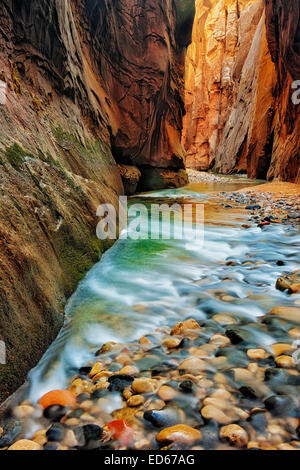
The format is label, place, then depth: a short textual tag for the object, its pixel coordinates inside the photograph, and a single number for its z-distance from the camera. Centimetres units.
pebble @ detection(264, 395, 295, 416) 119
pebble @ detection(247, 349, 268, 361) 160
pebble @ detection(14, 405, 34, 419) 128
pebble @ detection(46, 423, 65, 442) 114
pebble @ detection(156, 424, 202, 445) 109
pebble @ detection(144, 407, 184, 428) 119
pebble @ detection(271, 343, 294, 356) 163
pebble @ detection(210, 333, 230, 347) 176
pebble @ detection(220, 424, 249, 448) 106
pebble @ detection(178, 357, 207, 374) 152
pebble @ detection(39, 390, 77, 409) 135
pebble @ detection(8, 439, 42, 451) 108
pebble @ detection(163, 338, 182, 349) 178
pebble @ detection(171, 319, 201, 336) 194
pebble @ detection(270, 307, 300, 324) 199
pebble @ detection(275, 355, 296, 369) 149
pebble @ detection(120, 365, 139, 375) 155
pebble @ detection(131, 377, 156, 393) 139
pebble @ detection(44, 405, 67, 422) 126
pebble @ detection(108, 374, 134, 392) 143
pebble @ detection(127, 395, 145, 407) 132
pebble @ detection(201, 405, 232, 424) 117
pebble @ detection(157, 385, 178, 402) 133
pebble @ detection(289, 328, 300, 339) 178
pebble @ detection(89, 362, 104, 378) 157
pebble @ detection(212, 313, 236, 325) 205
